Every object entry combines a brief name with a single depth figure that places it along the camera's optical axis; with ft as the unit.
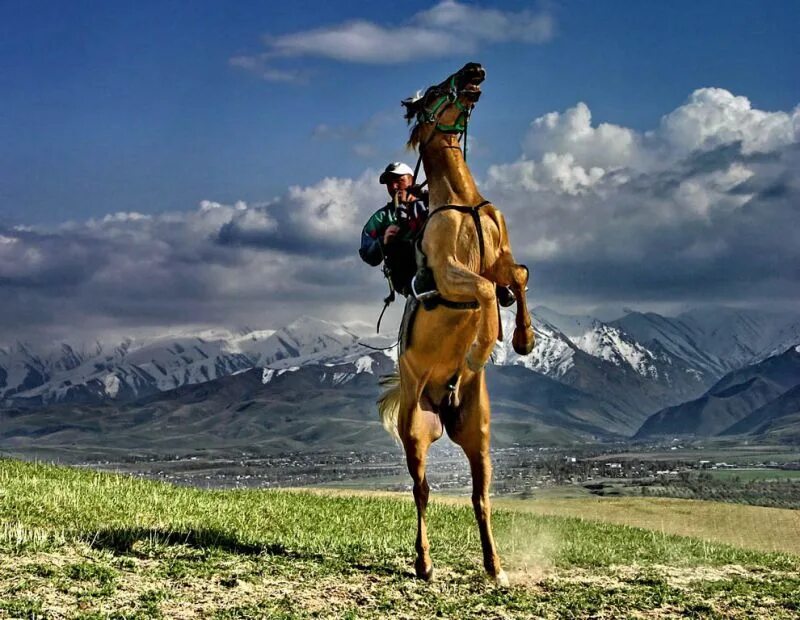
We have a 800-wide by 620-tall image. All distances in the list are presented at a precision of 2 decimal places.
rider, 39.42
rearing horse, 35.47
